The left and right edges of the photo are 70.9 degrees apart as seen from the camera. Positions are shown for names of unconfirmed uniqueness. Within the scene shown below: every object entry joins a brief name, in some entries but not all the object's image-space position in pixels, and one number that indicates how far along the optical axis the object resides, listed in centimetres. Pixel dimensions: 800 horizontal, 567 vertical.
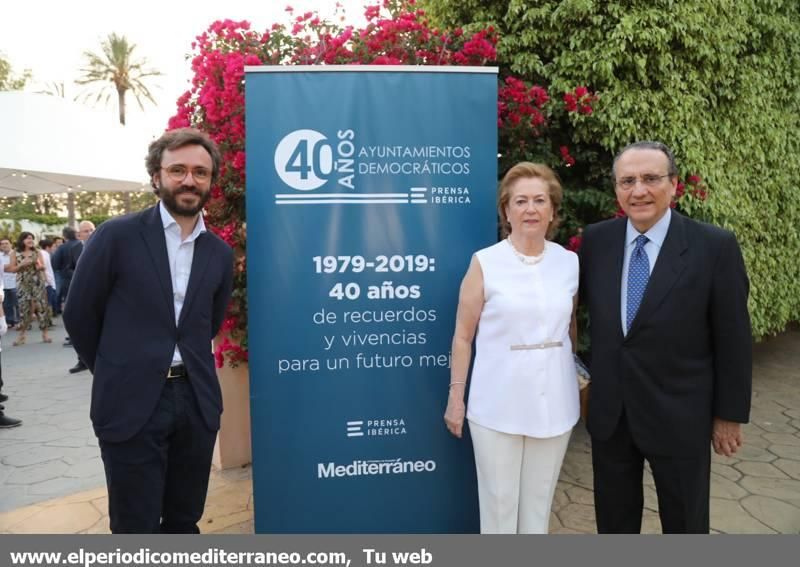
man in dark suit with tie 209
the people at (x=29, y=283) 952
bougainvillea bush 344
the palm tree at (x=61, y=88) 2871
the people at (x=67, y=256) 920
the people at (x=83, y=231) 898
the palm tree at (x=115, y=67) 2792
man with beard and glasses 207
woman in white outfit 222
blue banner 261
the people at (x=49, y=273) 1002
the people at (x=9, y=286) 995
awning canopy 701
